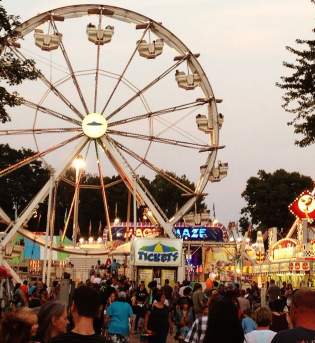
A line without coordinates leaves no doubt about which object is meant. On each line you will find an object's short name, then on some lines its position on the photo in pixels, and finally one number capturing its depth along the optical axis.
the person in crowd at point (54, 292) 20.85
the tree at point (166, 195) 95.31
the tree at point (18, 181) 77.88
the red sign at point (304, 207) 42.81
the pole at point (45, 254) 29.55
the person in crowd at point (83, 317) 5.00
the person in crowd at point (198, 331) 8.88
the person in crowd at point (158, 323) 12.95
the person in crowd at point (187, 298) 16.61
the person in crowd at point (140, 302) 21.28
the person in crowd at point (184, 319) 14.37
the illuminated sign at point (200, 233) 47.53
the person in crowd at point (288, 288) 24.38
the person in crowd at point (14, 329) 4.77
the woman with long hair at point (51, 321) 6.63
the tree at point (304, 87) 22.91
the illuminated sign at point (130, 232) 48.71
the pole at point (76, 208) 34.53
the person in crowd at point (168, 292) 16.98
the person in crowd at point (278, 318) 9.73
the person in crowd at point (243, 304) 12.30
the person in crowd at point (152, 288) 19.02
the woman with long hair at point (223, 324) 7.42
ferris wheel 32.97
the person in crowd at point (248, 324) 10.73
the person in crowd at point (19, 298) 16.50
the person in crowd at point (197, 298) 14.76
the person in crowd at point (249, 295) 23.79
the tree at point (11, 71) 15.34
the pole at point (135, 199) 31.92
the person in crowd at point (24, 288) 19.83
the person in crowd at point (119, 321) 13.16
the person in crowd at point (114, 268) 33.11
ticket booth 27.47
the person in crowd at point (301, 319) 5.18
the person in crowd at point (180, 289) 21.72
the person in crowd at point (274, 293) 11.85
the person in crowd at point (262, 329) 7.99
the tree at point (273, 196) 88.38
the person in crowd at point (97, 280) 24.88
